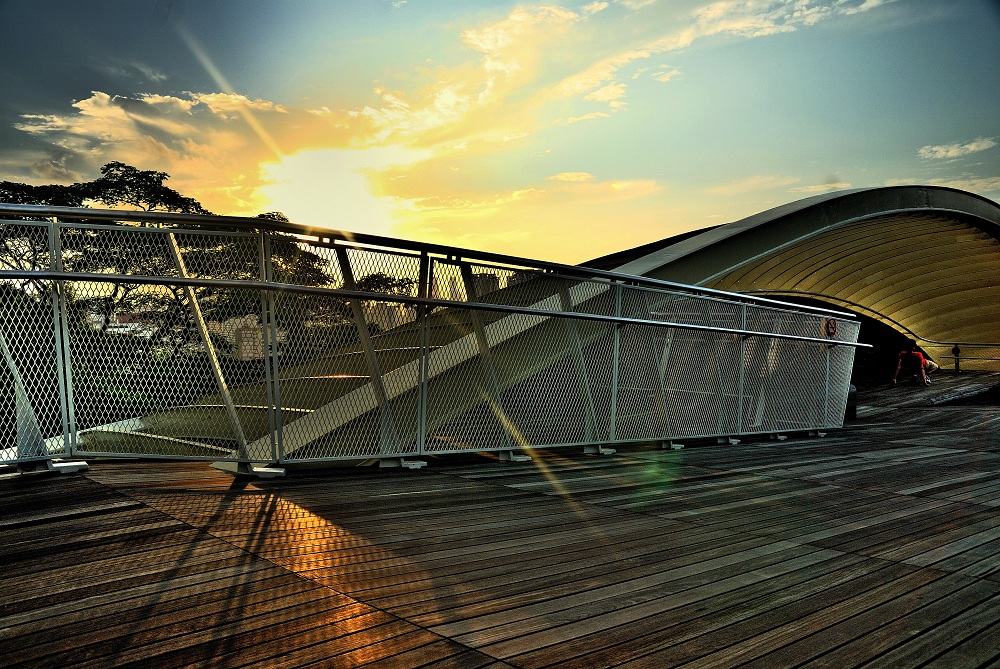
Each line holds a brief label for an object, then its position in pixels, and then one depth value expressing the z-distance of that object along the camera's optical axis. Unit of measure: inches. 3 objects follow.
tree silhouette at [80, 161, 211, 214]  1393.9
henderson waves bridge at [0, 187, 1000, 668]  112.3
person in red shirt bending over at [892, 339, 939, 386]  933.2
